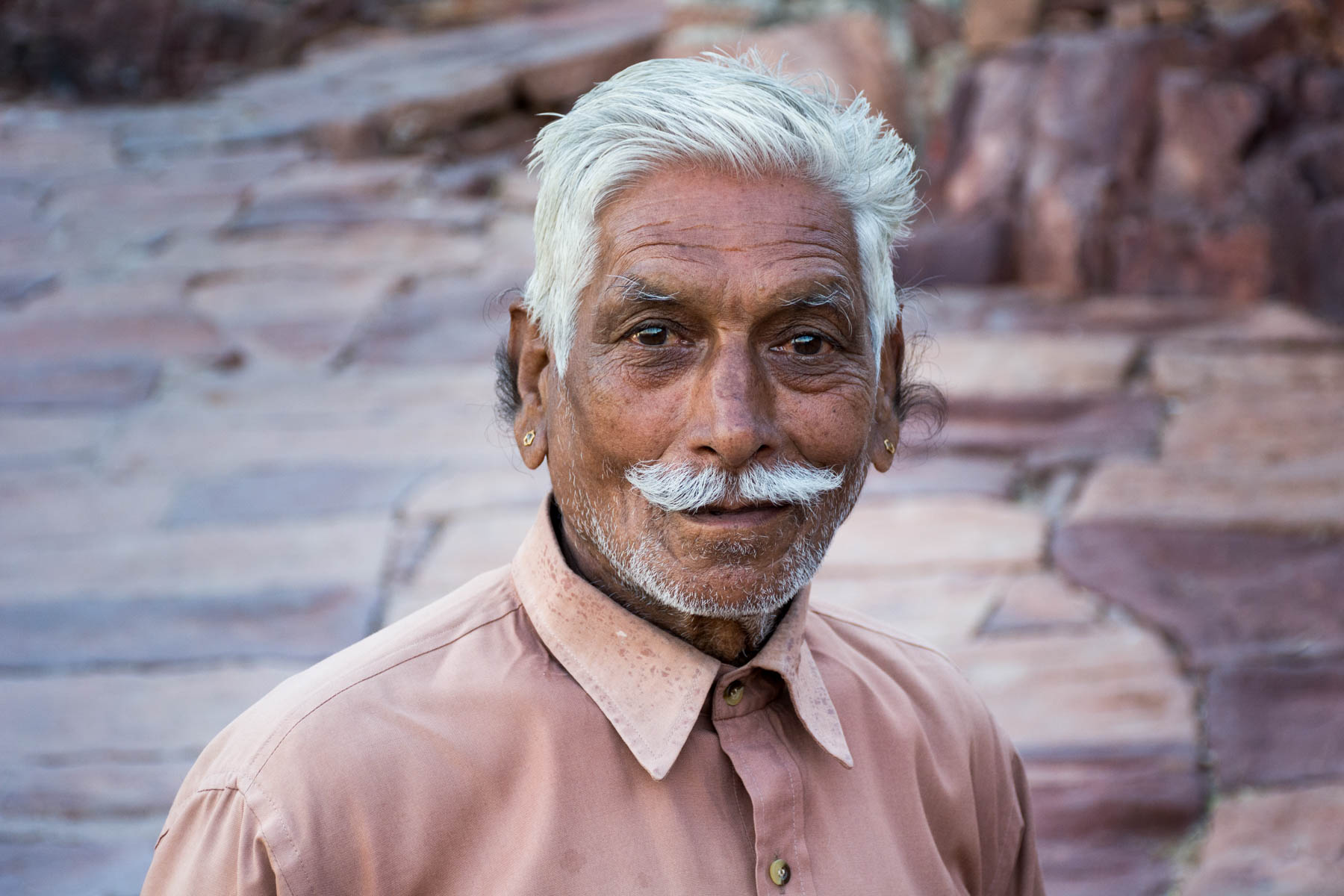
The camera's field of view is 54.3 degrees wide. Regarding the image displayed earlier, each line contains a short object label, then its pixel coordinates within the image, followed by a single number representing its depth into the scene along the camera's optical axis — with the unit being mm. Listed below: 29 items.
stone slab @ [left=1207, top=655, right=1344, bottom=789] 3461
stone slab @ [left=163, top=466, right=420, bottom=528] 4918
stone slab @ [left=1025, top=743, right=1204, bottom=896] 3197
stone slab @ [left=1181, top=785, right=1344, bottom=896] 3135
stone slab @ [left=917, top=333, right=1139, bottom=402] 5547
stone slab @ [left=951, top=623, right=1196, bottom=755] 3539
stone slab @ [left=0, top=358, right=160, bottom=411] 5969
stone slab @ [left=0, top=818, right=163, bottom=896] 3053
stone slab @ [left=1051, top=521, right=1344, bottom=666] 3930
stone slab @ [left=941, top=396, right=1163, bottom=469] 5121
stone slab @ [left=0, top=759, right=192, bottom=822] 3277
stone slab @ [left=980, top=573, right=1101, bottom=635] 4020
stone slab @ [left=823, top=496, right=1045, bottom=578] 4375
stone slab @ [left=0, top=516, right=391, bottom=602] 4387
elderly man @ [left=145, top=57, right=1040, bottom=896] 1385
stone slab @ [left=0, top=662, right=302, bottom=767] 3502
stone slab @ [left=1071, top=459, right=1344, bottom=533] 4484
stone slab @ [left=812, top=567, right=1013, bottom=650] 4016
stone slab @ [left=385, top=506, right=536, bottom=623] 4234
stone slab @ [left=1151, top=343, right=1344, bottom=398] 5480
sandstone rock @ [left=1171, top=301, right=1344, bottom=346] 5828
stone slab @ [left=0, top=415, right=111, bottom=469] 5453
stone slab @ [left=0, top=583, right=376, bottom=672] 3977
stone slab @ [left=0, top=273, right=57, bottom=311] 6891
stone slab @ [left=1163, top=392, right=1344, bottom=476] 4926
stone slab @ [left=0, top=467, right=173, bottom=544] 4871
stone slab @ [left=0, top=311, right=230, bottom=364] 6355
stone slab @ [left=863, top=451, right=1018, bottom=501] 4945
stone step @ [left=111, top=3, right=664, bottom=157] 9094
